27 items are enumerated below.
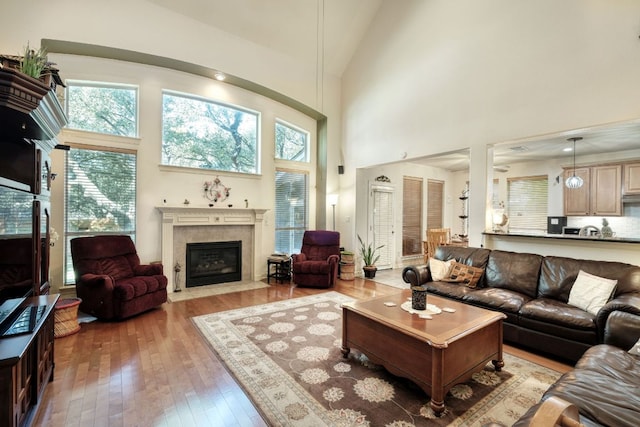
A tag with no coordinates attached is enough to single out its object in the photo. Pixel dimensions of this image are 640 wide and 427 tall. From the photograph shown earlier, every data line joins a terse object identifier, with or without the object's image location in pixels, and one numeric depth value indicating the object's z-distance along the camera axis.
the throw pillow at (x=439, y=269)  4.11
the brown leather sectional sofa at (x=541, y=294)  2.61
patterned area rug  1.98
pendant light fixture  5.46
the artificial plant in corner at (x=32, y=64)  1.95
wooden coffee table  2.04
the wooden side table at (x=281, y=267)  5.78
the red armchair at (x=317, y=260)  5.37
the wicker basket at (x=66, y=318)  3.20
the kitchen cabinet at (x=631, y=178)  5.54
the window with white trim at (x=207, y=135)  5.17
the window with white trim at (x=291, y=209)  6.42
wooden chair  6.42
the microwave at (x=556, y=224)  6.48
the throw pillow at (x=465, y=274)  3.87
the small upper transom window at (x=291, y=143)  6.44
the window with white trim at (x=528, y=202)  6.90
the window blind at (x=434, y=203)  8.28
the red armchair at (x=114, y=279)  3.64
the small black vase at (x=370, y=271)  6.23
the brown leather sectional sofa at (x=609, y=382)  1.37
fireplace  5.34
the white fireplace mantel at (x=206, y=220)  4.96
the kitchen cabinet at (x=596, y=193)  5.75
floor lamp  6.59
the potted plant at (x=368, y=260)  6.25
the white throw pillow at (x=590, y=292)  2.80
